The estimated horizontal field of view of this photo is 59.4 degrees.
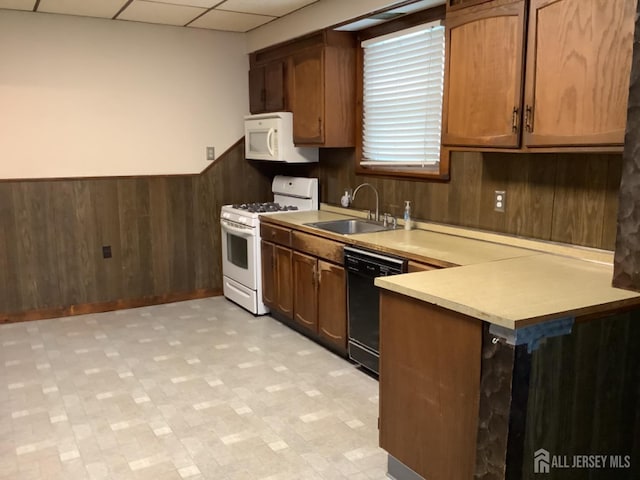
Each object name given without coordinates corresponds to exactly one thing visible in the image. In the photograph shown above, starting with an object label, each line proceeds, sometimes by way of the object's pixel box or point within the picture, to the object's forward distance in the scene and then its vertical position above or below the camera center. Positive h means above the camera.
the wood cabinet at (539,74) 2.21 +0.36
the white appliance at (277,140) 4.72 +0.13
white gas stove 4.68 -0.67
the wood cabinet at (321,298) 3.68 -0.98
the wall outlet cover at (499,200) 3.22 -0.26
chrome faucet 4.15 -0.30
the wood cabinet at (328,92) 4.22 +0.48
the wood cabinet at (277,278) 4.29 -0.96
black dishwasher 3.27 -0.88
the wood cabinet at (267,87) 4.81 +0.61
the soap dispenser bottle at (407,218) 3.82 -0.42
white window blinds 3.63 +0.40
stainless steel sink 4.13 -0.52
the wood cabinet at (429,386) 1.98 -0.87
